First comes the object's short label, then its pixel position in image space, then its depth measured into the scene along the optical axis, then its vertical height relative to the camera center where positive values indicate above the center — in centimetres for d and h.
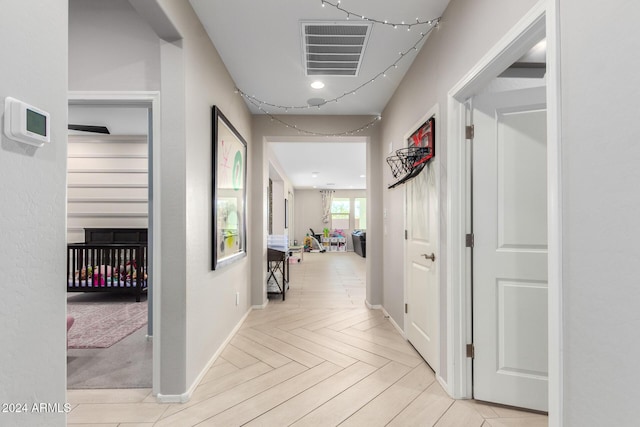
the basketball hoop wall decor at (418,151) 219 +51
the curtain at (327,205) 1248 +50
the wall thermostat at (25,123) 77 +25
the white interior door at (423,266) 217 -40
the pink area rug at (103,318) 280 -113
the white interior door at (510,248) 173 -18
